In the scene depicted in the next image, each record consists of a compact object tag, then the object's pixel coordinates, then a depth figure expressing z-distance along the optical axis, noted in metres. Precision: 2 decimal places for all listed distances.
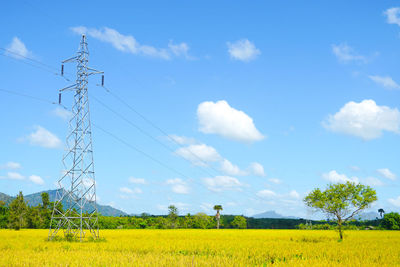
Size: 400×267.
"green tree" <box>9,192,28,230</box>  76.76
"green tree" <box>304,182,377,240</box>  38.22
